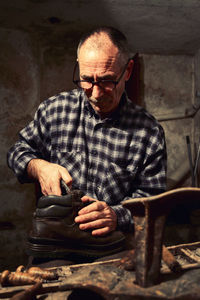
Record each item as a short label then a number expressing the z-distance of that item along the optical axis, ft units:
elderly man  5.49
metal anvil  2.52
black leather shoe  3.84
